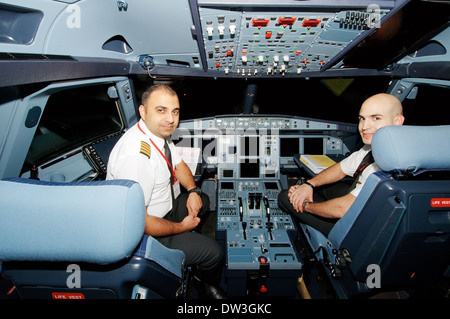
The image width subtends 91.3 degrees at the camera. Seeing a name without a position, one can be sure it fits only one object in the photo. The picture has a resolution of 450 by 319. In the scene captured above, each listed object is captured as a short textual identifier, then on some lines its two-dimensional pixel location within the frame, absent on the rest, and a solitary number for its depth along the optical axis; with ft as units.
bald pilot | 5.43
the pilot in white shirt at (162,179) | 5.01
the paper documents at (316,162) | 8.23
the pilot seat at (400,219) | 3.48
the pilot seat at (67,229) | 2.51
